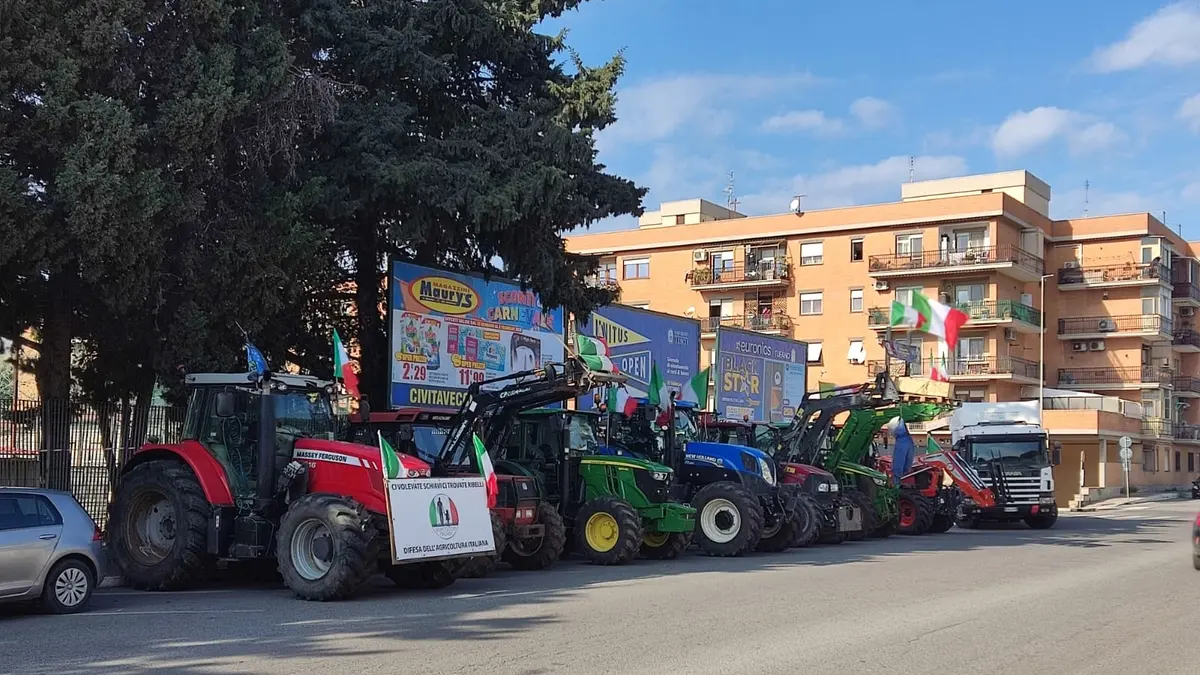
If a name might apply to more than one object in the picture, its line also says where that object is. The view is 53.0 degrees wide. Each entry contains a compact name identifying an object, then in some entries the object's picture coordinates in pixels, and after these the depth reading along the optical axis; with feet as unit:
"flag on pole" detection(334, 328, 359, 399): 55.31
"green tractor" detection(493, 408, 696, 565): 61.82
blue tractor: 66.08
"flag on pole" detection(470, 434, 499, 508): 48.78
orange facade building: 197.36
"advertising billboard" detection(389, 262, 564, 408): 80.28
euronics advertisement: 129.59
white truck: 102.22
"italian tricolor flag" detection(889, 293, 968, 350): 110.93
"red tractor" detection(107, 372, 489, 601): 44.21
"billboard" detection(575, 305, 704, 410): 112.47
